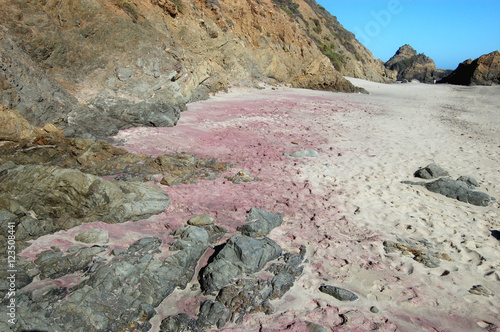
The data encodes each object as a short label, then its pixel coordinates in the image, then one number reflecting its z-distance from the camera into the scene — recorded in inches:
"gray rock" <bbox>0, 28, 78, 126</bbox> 281.4
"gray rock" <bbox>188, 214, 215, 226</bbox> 189.5
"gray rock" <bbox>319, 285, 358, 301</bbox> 138.6
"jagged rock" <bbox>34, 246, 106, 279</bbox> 139.7
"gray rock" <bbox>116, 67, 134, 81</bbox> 430.9
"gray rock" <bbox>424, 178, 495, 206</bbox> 232.8
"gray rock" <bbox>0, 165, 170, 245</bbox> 168.2
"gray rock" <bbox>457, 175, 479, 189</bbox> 258.7
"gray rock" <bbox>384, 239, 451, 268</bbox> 164.1
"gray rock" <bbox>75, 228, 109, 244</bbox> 164.1
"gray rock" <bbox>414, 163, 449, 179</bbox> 274.5
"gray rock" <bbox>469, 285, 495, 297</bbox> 142.7
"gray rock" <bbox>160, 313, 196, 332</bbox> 123.2
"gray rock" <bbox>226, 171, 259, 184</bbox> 257.2
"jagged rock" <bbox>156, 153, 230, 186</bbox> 249.5
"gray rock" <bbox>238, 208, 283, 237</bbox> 185.6
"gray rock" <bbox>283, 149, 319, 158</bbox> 319.3
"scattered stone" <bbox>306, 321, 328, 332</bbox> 122.6
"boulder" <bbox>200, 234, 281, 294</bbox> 144.3
